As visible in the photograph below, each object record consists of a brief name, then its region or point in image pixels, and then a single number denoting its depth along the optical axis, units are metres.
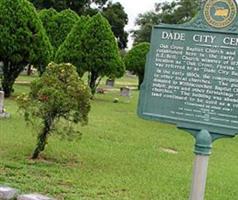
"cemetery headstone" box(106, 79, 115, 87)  39.67
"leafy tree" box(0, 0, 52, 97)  21.45
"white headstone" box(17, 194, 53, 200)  6.42
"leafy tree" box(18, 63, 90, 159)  9.41
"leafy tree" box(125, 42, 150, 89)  39.22
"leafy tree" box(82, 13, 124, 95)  25.33
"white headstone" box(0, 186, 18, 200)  6.64
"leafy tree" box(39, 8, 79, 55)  32.97
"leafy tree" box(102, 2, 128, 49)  59.66
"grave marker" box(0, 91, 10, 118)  15.10
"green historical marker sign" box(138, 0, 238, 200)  5.41
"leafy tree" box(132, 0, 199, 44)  71.94
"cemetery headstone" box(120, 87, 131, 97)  30.32
